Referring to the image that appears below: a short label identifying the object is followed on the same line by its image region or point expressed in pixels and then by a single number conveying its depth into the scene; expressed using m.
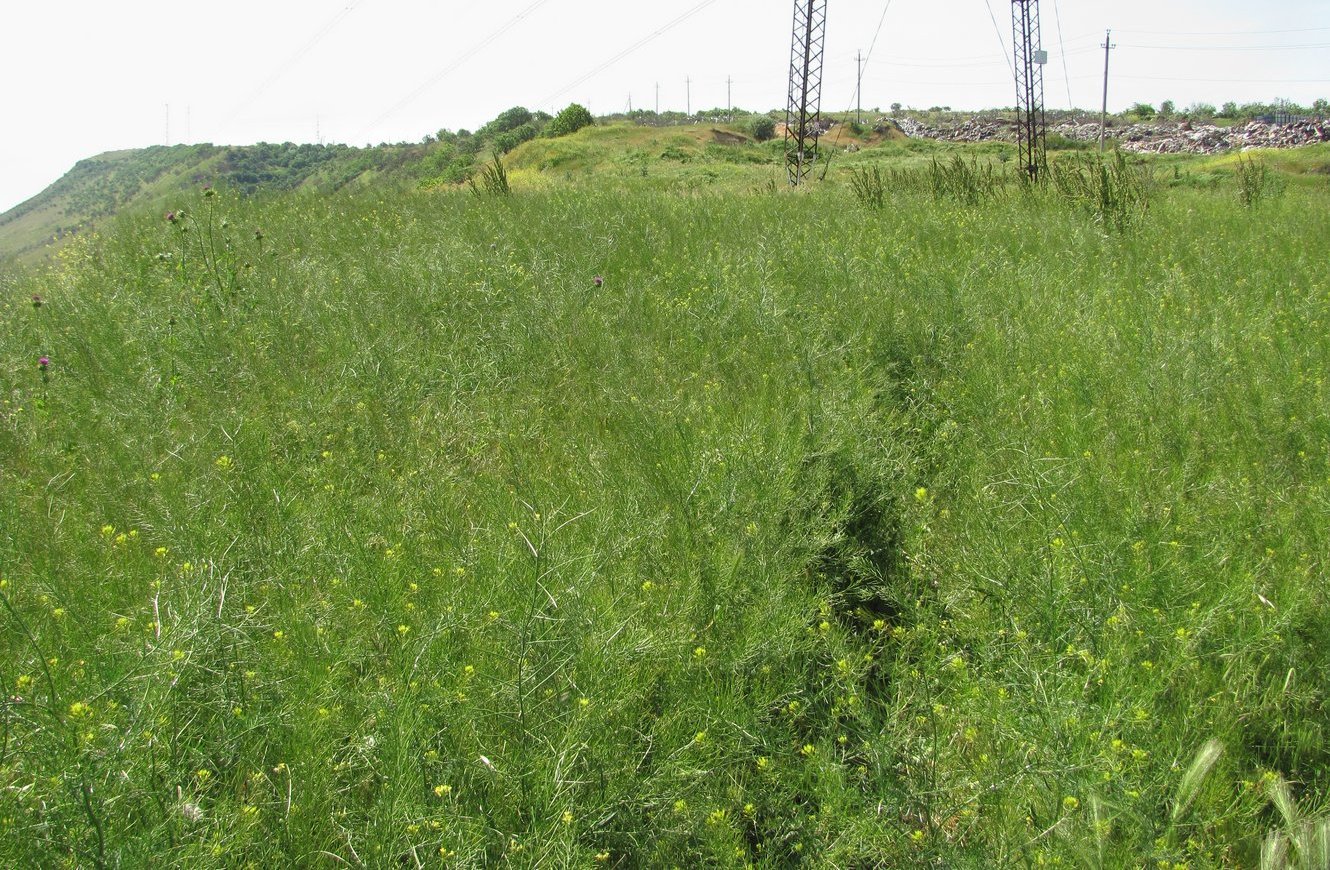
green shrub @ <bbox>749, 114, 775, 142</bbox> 46.72
